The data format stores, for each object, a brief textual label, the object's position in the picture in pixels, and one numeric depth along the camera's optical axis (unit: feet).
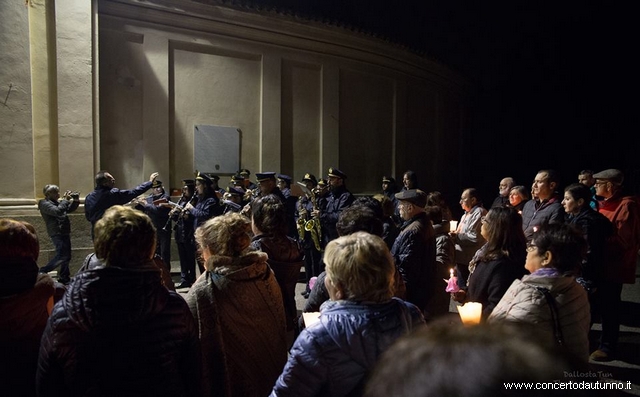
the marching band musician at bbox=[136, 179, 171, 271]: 27.91
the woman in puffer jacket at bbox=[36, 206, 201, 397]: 6.27
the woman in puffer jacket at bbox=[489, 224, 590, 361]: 7.87
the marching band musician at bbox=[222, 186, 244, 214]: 26.66
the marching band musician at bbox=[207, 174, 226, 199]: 30.03
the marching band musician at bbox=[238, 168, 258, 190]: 32.87
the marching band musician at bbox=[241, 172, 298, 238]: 25.48
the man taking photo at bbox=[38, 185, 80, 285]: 25.41
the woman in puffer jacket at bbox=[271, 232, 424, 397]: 5.76
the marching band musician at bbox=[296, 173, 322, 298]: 25.20
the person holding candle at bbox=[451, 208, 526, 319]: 10.15
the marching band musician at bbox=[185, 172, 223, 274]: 25.70
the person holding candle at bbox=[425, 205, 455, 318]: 14.06
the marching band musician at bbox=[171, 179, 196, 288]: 26.78
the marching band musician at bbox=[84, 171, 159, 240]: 25.07
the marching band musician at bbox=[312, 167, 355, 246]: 24.35
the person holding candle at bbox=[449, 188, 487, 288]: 18.10
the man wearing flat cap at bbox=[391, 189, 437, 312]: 11.94
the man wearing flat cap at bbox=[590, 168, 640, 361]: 14.96
